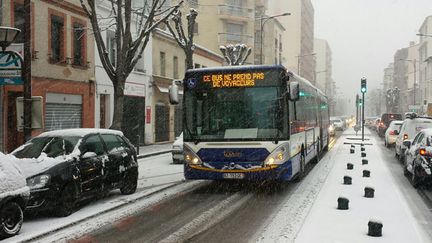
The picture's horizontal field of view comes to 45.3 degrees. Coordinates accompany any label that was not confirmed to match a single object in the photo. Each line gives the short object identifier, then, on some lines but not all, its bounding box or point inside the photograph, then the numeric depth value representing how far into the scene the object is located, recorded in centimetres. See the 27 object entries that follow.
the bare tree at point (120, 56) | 1569
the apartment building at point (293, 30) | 10525
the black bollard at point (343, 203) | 947
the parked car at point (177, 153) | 1948
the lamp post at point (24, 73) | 1109
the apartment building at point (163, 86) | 3209
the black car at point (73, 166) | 865
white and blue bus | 1134
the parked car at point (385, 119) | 4230
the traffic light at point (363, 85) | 2697
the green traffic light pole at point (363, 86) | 2697
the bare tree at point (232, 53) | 3603
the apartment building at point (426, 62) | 8000
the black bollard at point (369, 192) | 1082
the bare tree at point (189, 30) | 2377
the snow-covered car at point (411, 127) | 2017
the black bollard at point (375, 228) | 743
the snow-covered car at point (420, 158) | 1177
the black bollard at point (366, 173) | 1441
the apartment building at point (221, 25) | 6469
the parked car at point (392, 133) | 2786
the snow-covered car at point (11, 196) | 749
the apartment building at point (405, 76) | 10725
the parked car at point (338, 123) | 5806
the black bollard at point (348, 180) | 1285
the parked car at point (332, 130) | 4403
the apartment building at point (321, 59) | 16588
